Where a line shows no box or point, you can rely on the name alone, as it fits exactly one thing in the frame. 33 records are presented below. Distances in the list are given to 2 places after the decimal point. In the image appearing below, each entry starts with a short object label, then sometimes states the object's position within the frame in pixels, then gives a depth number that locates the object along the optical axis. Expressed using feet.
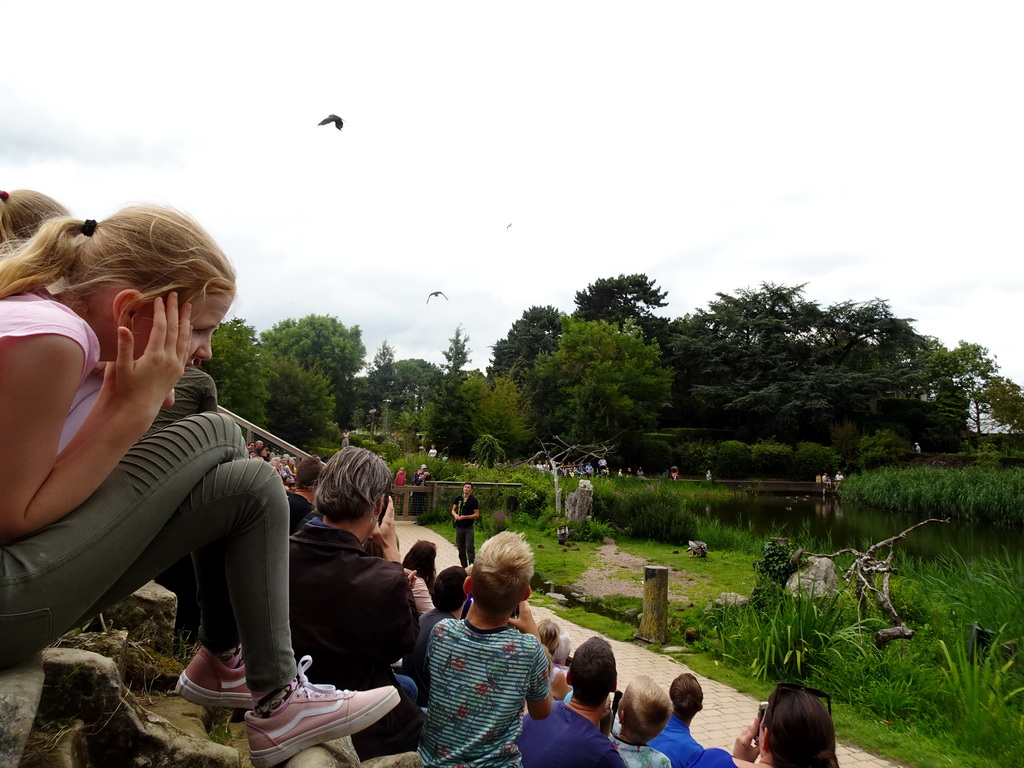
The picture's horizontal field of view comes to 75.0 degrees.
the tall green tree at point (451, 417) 76.43
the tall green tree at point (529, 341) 136.36
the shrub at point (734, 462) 103.14
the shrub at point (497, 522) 46.86
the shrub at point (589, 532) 45.16
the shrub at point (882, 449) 99.19
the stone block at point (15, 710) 3.77
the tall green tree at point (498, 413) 79.71
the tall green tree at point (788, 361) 115.34
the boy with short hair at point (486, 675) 6.57
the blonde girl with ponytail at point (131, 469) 3.69
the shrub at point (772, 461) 103.45
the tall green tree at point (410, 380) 92.97
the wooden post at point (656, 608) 23.34
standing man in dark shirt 32.83
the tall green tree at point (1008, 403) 101.40
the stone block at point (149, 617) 8.05
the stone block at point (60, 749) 4.46
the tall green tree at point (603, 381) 96.43
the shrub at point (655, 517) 44.60
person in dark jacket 6.27
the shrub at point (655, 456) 102.89
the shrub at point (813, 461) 100.99
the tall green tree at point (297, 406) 119.65
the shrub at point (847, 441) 103.43
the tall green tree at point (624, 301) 135.95
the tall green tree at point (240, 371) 84.79
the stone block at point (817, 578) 23.73
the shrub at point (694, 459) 105.81
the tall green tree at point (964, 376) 122.11
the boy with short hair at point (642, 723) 8.24
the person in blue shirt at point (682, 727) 8.95
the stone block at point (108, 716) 5.16
